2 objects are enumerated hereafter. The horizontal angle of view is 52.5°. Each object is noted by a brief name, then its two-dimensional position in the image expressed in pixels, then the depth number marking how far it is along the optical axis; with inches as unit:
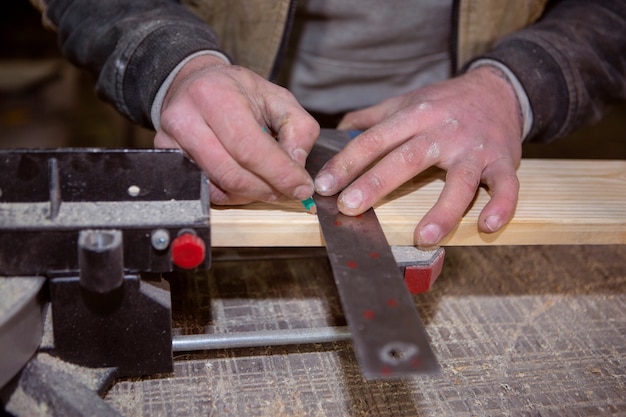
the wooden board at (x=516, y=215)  38.4
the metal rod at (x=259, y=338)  38.9
